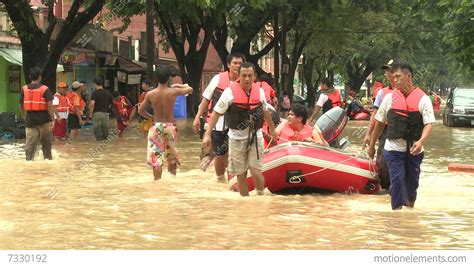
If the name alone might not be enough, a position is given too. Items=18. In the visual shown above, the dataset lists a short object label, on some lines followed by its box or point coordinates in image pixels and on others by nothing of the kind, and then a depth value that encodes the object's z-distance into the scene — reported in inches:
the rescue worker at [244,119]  419.8
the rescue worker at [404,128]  375.6
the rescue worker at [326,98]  681.0
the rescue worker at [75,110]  864.9
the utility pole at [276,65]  1622.2
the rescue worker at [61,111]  836.6
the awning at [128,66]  1642.5
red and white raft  449.7
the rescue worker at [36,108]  616.7
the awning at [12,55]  1131.8
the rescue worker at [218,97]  470.0
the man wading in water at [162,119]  498.3
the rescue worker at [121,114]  936.9
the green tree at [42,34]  883.4
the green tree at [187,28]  1163.9
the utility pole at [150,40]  877.2
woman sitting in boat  480.7
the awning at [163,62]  1753.7
